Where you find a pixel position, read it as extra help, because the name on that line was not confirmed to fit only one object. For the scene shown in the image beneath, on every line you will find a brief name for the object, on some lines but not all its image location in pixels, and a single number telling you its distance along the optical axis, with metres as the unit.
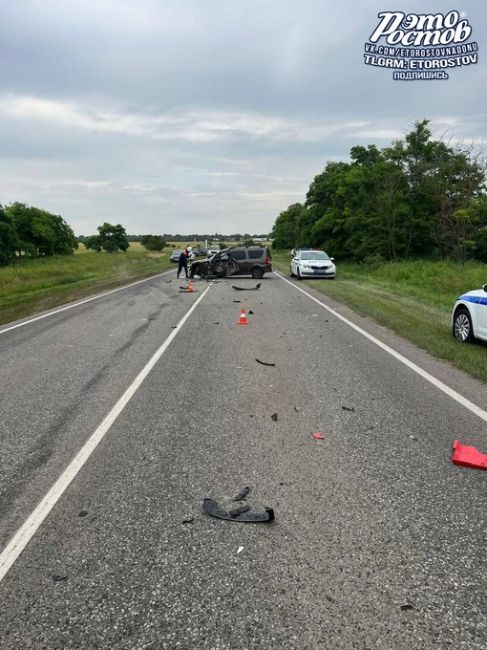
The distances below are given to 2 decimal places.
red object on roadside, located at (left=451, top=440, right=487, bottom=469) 4.24
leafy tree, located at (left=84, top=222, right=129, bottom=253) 141.75
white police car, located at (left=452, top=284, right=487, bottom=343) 8.97
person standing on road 30.20
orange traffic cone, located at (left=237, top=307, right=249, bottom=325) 12.35
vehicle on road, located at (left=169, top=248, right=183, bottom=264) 59.08
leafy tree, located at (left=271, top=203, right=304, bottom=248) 108.12
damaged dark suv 29.61
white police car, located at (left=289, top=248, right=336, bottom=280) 27.03
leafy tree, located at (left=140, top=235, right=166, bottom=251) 132.50
